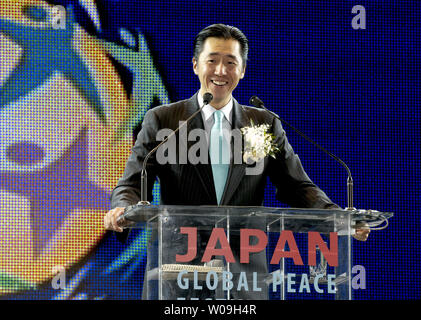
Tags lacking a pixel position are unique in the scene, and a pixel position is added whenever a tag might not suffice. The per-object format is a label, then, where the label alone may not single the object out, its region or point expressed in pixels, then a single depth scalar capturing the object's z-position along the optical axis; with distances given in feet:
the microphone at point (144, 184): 20.16
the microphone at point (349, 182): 21.26
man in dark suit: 22.99
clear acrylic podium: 18.37
